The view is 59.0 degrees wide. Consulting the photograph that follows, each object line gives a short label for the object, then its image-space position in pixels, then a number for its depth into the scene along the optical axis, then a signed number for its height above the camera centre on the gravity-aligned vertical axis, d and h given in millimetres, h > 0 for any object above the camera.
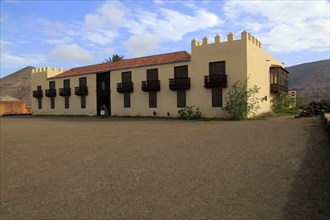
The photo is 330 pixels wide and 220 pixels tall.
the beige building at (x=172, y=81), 22500 +2609
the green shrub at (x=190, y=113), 22641 -308
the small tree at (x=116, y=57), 49181 +9007
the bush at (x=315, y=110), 21156 -204
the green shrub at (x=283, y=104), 27250 +338
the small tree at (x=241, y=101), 21328 +551
